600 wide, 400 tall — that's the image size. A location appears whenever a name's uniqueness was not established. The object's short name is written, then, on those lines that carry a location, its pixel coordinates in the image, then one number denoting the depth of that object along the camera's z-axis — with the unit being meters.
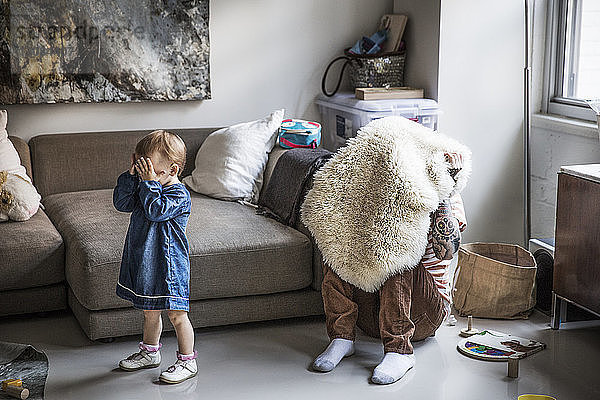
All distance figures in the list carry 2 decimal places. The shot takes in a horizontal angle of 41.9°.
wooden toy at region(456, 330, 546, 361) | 2.97
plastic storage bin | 3.99
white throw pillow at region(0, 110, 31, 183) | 3.65
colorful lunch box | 3.87
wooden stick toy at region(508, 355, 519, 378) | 2.79
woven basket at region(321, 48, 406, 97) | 4.25
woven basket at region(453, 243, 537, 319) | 3.40
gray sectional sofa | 3.02
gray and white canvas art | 3.88
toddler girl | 2.67
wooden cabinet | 3.00
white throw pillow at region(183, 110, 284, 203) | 3.81
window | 3.87
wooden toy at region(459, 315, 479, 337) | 3.20
